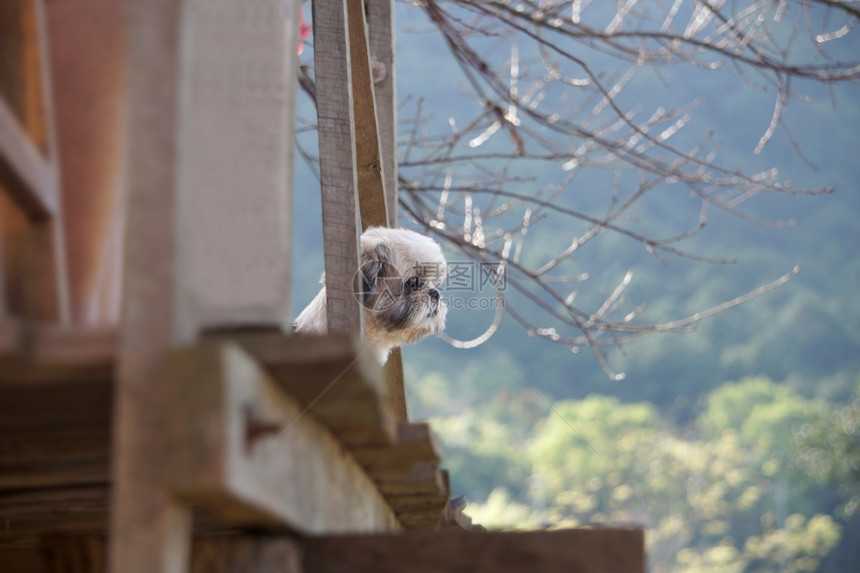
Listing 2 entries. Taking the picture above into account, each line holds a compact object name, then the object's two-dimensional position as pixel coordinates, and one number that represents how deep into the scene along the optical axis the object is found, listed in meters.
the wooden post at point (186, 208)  3.40
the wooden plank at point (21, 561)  6.04
